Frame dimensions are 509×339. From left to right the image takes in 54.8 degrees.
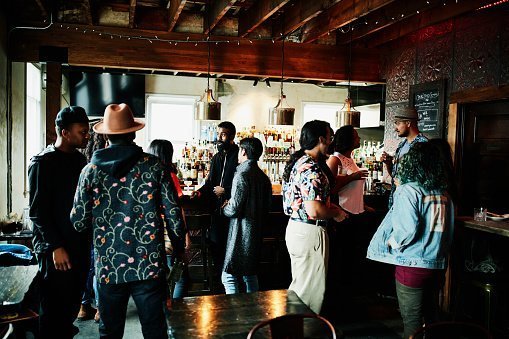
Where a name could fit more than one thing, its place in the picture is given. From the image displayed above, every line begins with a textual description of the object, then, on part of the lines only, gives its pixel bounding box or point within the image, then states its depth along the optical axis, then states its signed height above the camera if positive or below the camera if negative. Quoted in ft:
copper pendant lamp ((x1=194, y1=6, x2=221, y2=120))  18.65 +1.37
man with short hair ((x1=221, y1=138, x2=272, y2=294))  13.43 -1.86
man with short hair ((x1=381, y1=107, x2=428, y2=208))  15.98 +0.71
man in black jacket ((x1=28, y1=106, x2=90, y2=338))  10.02 -1.78
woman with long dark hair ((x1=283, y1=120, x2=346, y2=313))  10.89 -1.66
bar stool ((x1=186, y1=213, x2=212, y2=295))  15.33 -3.86
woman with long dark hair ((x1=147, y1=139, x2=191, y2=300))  13.15 -0.28
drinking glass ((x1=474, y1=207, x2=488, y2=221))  13.92 -1.83
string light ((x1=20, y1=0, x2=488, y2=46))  19.40 +4.35
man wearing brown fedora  8.71 -1.41
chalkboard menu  18.20 +1.69
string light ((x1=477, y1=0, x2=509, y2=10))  14.62 +4.47
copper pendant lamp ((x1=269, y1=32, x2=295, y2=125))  19.38 +1.27
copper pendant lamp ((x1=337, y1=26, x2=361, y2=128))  19.30 +1.24
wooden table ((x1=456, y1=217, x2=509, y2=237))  12.52 -2.00
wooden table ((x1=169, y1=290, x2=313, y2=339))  7.11 -2.67
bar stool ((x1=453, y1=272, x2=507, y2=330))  12.90 -3.84
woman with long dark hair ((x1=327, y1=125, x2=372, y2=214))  15.42 -0.75
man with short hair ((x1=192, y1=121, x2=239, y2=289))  15.66 -1.36
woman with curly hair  10.37 -1.74
